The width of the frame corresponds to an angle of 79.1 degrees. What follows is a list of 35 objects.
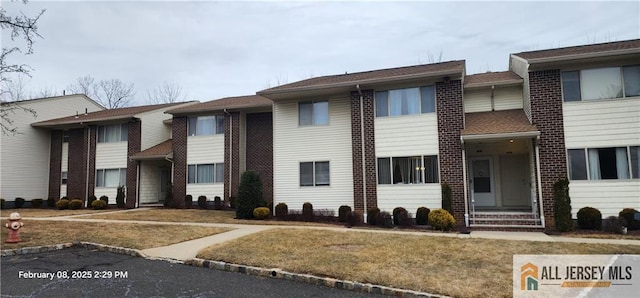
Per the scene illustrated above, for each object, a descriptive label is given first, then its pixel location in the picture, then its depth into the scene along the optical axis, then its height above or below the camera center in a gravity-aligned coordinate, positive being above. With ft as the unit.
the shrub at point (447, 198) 44.04 -1.80
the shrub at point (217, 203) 65.21 -2.84
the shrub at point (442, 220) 40.96 -4.00
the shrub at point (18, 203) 77.05 -2.64
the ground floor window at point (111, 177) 74.59 +2.10
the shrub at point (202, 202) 65.87 -2.64
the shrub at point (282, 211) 52.24 -3.51
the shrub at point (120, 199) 71.56 -2.05
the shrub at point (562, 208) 38.68 -2.80
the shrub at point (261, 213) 50.83 -3.61
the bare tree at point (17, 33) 37.73 +15.67
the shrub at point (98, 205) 70.54 -3.03
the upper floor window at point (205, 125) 67.97 +10.80
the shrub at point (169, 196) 68.13 -1.58
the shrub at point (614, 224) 37.32 -4.35
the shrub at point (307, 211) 51.10 -3.52
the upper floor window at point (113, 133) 75.72 +10.85
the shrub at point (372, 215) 46.26 -3.79
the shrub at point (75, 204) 71.82 -2.86
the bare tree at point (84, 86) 156.66 +41.81
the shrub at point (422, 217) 44.78 -3.96
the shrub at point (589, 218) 38.68 -3.86
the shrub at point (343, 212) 49.37 -3.57
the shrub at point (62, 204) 72.13 -2.83
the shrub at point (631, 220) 38.22 -4.04
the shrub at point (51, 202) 77.75 -2.60
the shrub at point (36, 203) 77.46 -2.71
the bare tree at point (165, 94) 154.30 +37.59
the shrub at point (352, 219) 46.44 -4.21
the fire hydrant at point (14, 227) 31.83 -3.06
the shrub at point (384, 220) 45.37 -4.31
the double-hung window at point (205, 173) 67.00 +2.29
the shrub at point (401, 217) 45.60 -4.02
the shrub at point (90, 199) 74.43 -2.04
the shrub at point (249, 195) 52.03 -1.27
